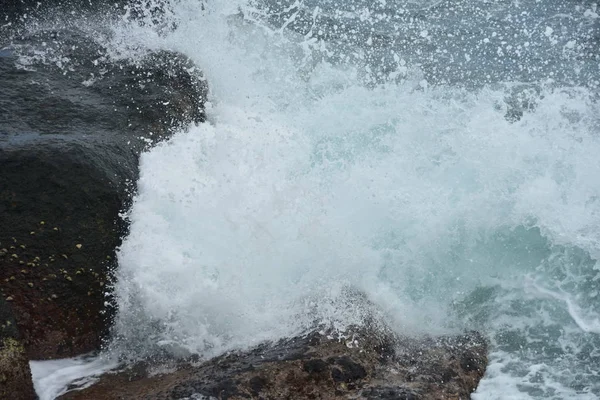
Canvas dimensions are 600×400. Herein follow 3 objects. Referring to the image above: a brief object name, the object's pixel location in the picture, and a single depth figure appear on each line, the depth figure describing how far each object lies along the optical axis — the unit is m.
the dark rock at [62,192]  9.09
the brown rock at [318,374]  7.91
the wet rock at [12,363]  7.30
